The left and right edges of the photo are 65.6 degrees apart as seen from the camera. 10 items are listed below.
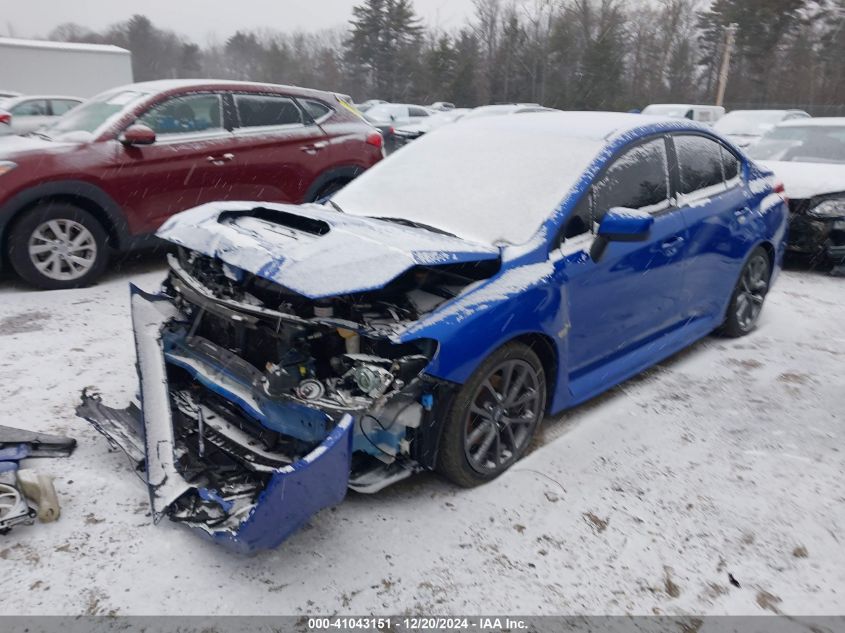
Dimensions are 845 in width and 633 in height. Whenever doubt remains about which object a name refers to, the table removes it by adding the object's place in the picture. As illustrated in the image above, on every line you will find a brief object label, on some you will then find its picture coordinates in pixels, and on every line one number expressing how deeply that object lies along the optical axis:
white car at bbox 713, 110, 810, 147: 15.51
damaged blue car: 2.61
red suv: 5.29
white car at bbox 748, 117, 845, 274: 6.82
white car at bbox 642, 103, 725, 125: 19.30
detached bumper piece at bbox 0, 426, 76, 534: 2.58
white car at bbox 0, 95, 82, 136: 12.66
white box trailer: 23.41
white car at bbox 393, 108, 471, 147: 15.23
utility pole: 34.31
